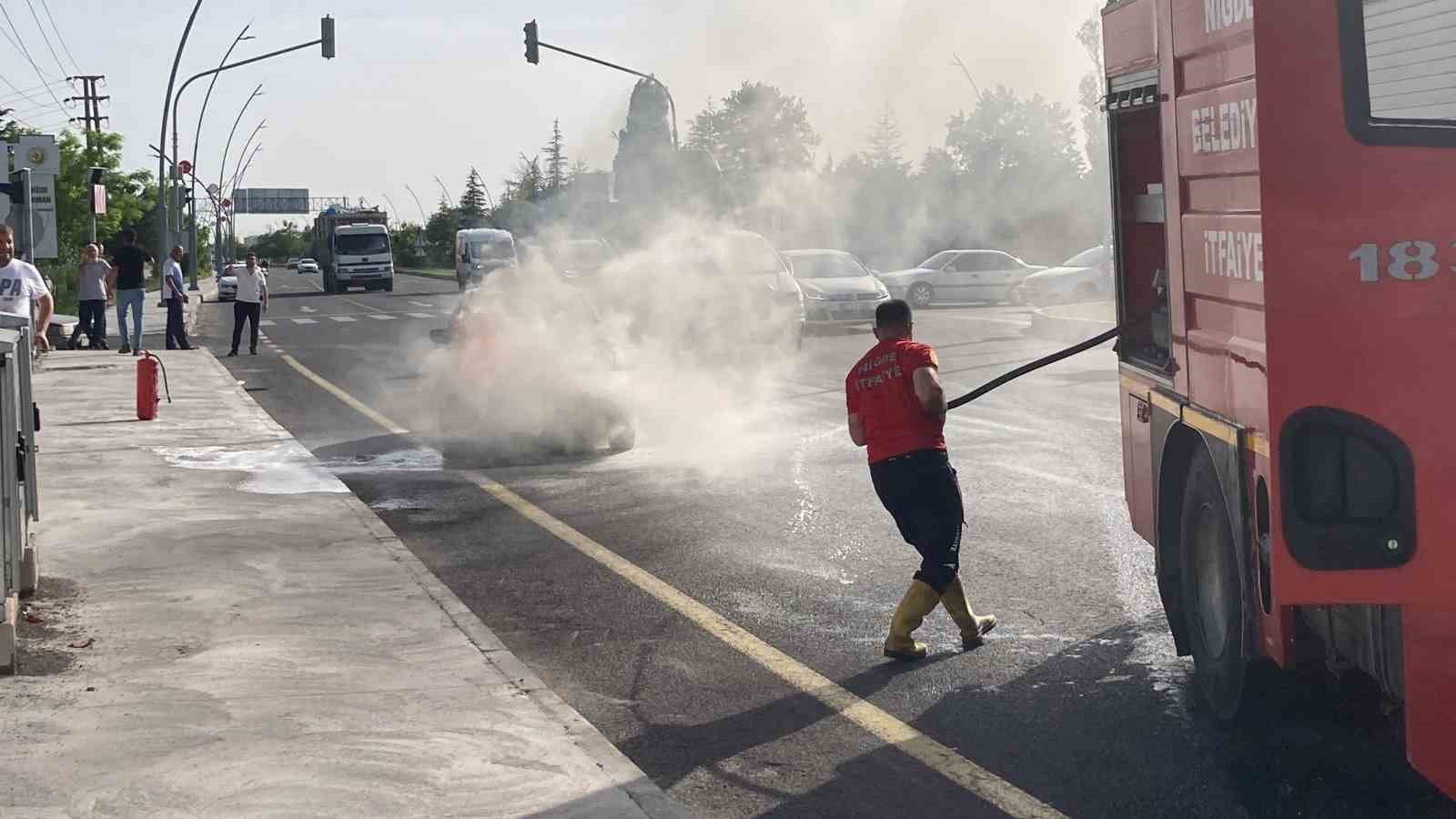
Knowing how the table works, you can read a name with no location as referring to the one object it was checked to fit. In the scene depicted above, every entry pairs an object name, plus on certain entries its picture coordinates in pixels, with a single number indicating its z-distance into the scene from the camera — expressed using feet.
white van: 167.02
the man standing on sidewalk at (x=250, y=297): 90.99
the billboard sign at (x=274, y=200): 609.01
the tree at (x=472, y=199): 392.59
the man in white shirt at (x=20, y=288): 42.50
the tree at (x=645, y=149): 117.08
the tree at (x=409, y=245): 423.23
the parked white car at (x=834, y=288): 95.71
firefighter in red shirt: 23.12
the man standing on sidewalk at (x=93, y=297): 88.43
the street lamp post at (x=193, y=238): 200.44
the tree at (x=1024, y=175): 187.93
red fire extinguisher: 53.98
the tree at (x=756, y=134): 137.90
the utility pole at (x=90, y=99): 303.68
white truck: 212.64
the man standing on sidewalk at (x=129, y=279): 84.07
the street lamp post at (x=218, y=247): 290.54
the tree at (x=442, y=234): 384.06
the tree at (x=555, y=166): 209.47
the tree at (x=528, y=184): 208.54
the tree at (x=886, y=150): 177.27
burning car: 47.24
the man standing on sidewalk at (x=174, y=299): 91.71
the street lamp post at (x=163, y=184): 148.15
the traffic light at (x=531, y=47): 138.92
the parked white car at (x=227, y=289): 190.60
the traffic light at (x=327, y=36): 134.21
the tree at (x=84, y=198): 258.57
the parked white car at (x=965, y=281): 136.67
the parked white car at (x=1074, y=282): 118.52
